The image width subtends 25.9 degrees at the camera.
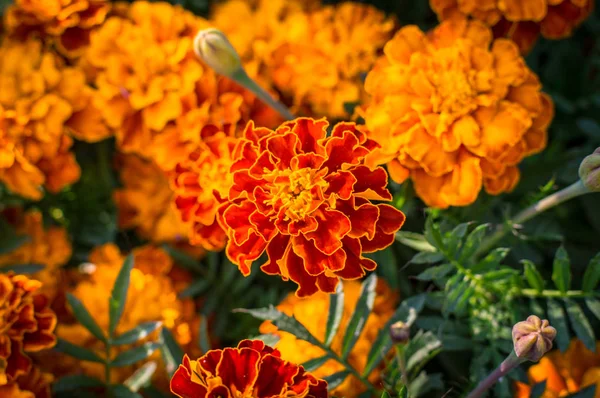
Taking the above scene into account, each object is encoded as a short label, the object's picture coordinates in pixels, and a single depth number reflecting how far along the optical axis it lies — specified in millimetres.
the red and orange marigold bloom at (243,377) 314
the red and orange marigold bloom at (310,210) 326
